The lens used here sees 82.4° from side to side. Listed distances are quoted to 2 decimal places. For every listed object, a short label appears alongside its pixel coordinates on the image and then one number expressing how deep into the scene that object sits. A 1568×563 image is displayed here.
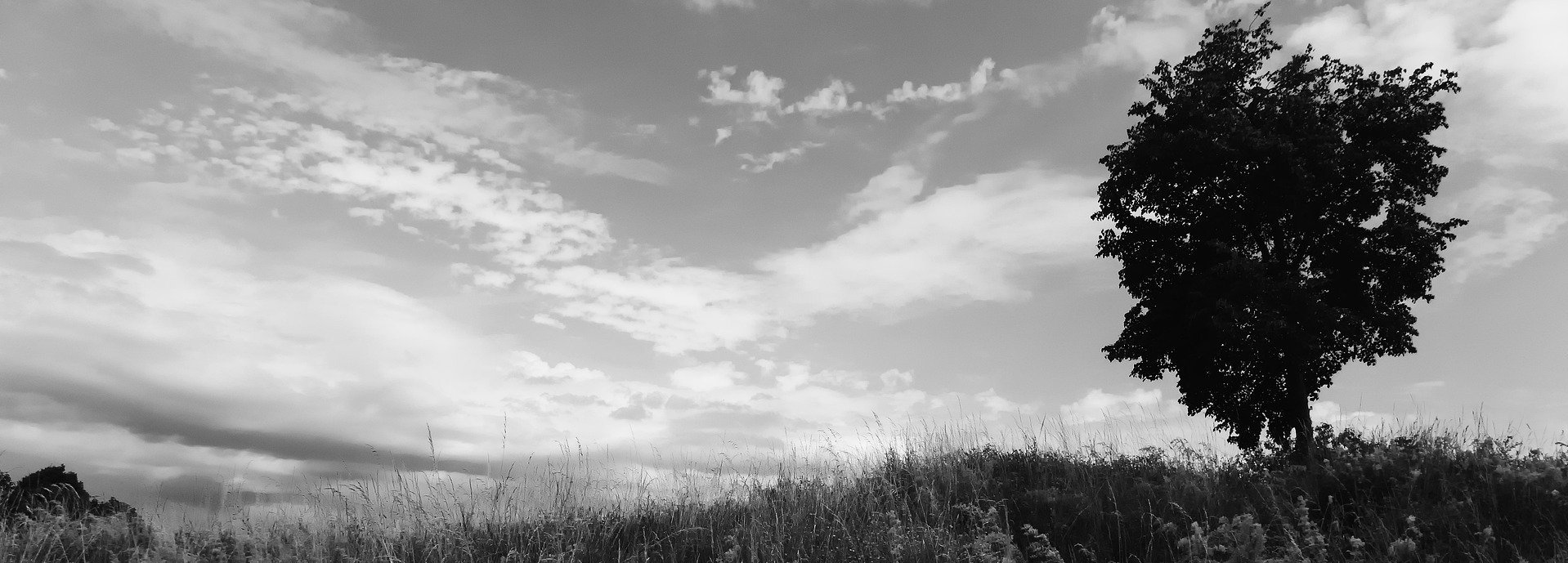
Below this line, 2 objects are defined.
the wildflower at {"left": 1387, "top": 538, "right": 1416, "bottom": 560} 8.31
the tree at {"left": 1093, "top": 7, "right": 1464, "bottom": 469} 22.06
